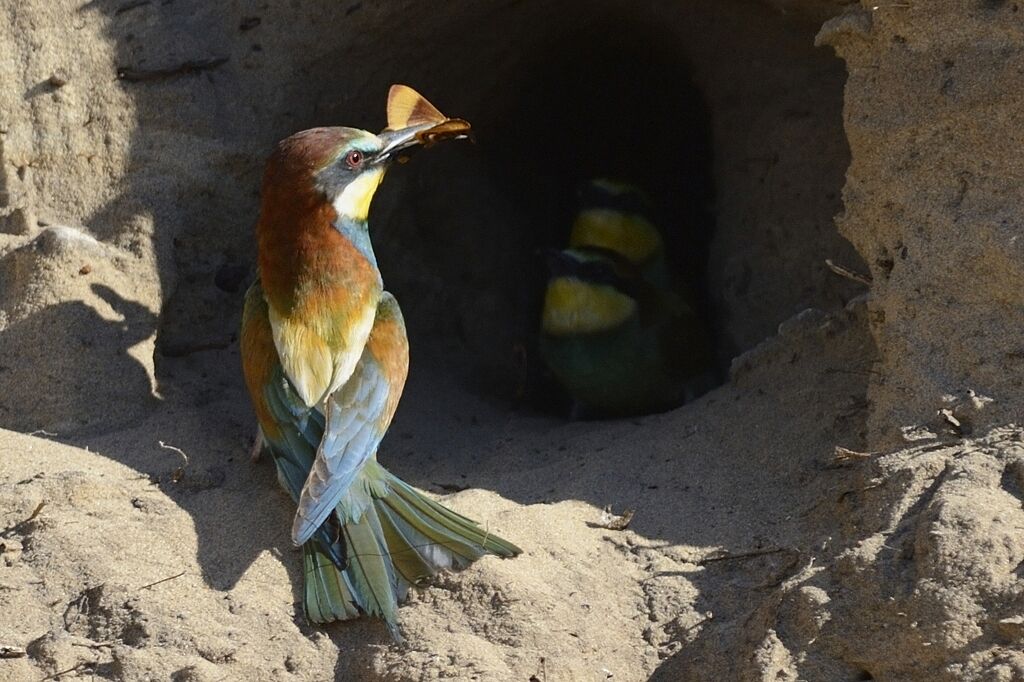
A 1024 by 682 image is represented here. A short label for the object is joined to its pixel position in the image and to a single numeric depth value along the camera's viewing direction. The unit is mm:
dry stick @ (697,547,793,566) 4756
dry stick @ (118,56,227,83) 6465
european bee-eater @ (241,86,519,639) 4797
